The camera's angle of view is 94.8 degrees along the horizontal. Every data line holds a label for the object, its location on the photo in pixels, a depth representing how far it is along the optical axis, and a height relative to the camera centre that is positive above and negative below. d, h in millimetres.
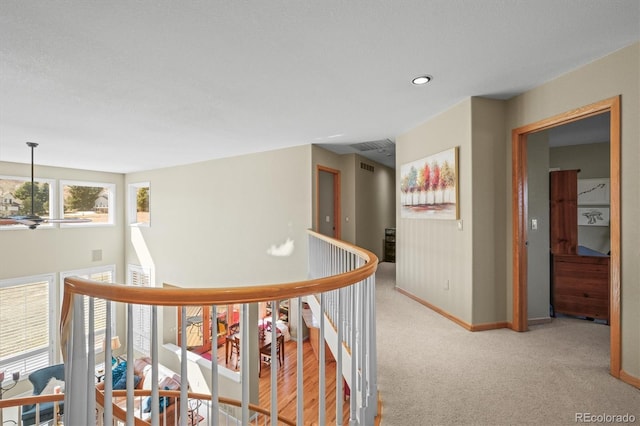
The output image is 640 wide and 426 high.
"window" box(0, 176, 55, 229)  6234 +354
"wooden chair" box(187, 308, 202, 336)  7613 -2888
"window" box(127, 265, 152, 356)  7664 -2856
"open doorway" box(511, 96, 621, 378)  2139 +15
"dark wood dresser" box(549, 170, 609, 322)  3377 -636
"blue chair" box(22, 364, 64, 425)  5004 -3345
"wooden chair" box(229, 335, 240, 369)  6367 -2935
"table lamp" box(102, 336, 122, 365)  6438 -2910
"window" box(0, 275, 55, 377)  6191 -2458
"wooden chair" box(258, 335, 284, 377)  6656 -3240
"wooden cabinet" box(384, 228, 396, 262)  7625 -889
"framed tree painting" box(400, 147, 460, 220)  3324 +303
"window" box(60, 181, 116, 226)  7237 +296
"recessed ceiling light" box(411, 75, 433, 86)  2582 +1175
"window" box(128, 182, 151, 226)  8102 +227
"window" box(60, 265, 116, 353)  7156 -1726
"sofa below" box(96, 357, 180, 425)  5375 -3526
